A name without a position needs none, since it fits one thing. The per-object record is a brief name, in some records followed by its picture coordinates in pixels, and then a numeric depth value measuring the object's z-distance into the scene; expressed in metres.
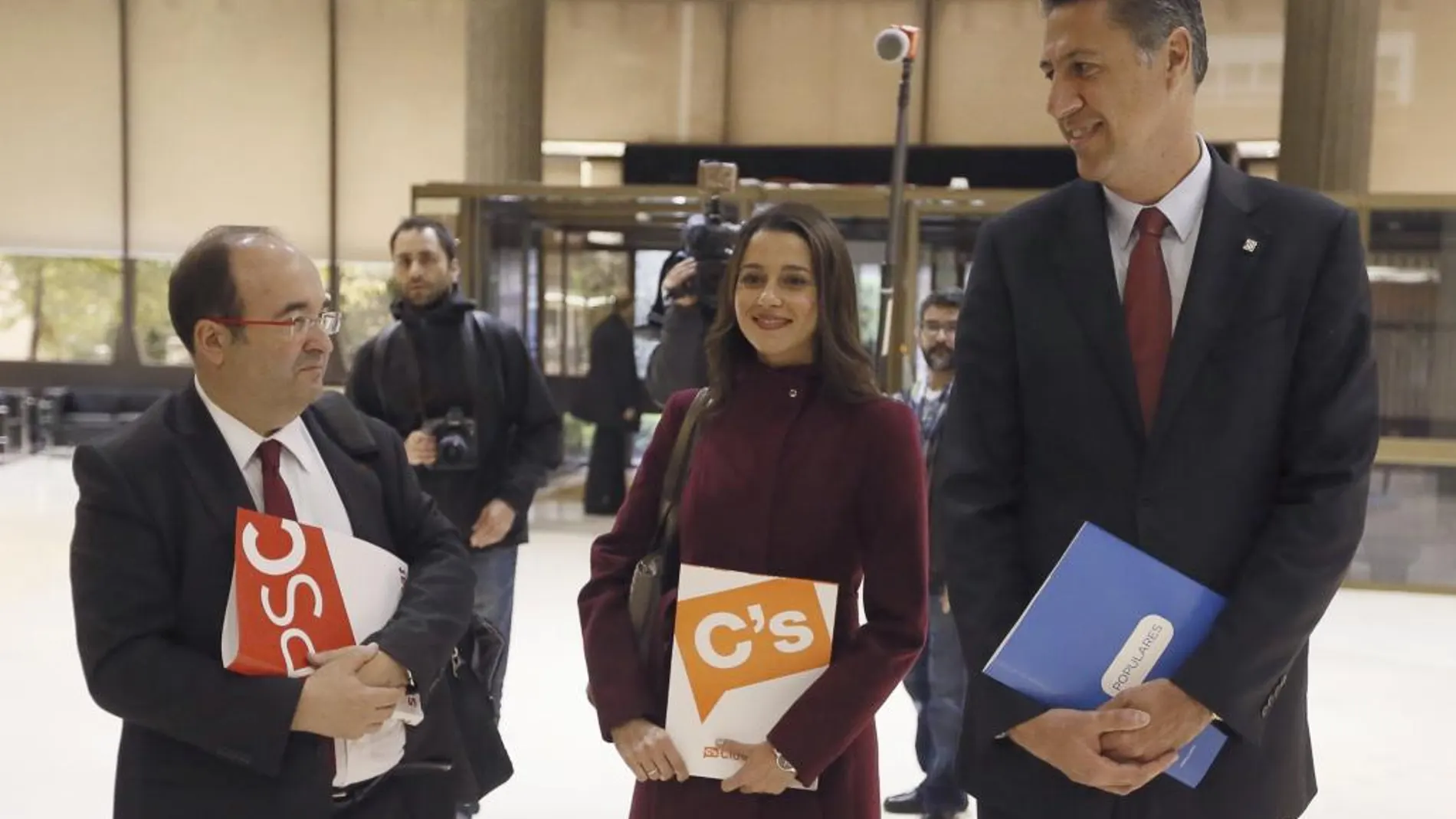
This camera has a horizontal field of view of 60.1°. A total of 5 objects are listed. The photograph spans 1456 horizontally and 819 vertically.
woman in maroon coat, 1.89
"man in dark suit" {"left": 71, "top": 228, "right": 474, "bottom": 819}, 1.53
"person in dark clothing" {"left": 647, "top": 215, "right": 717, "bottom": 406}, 3.81
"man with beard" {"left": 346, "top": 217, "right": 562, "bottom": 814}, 3.55
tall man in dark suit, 1.43
